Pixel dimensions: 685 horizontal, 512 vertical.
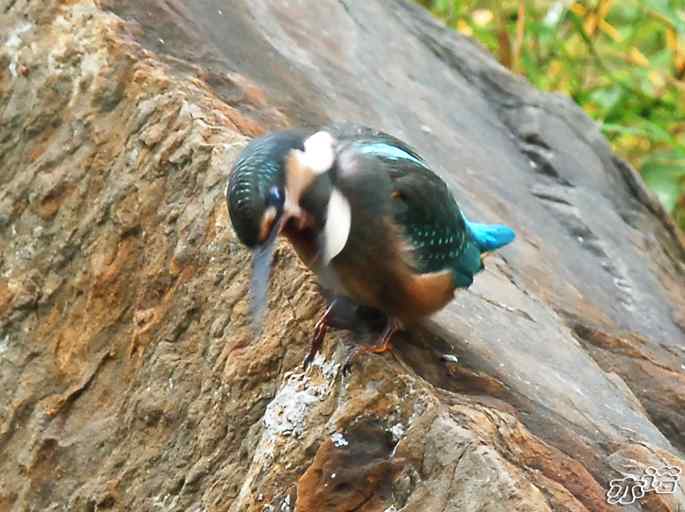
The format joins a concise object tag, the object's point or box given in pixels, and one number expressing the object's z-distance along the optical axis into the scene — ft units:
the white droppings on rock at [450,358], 17.94
